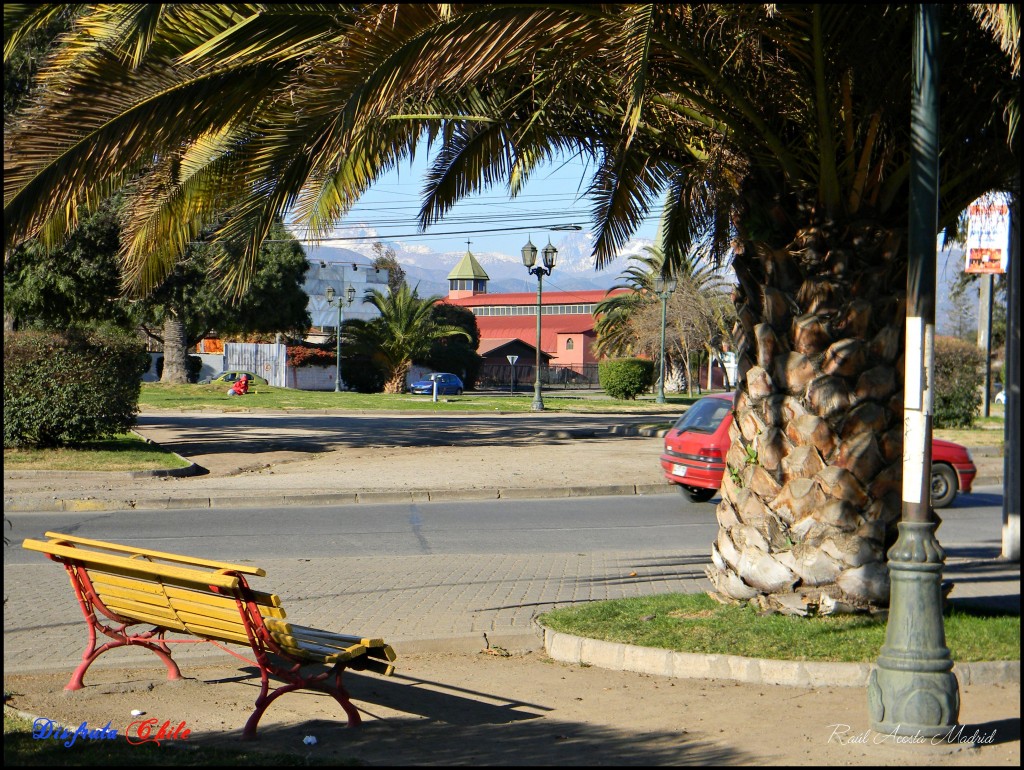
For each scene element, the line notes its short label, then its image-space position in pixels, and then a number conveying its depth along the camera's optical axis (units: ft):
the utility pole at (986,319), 111.89
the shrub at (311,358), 200.75
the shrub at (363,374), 189.06
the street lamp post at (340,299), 171.09
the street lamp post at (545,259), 106.42
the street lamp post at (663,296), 131.15
